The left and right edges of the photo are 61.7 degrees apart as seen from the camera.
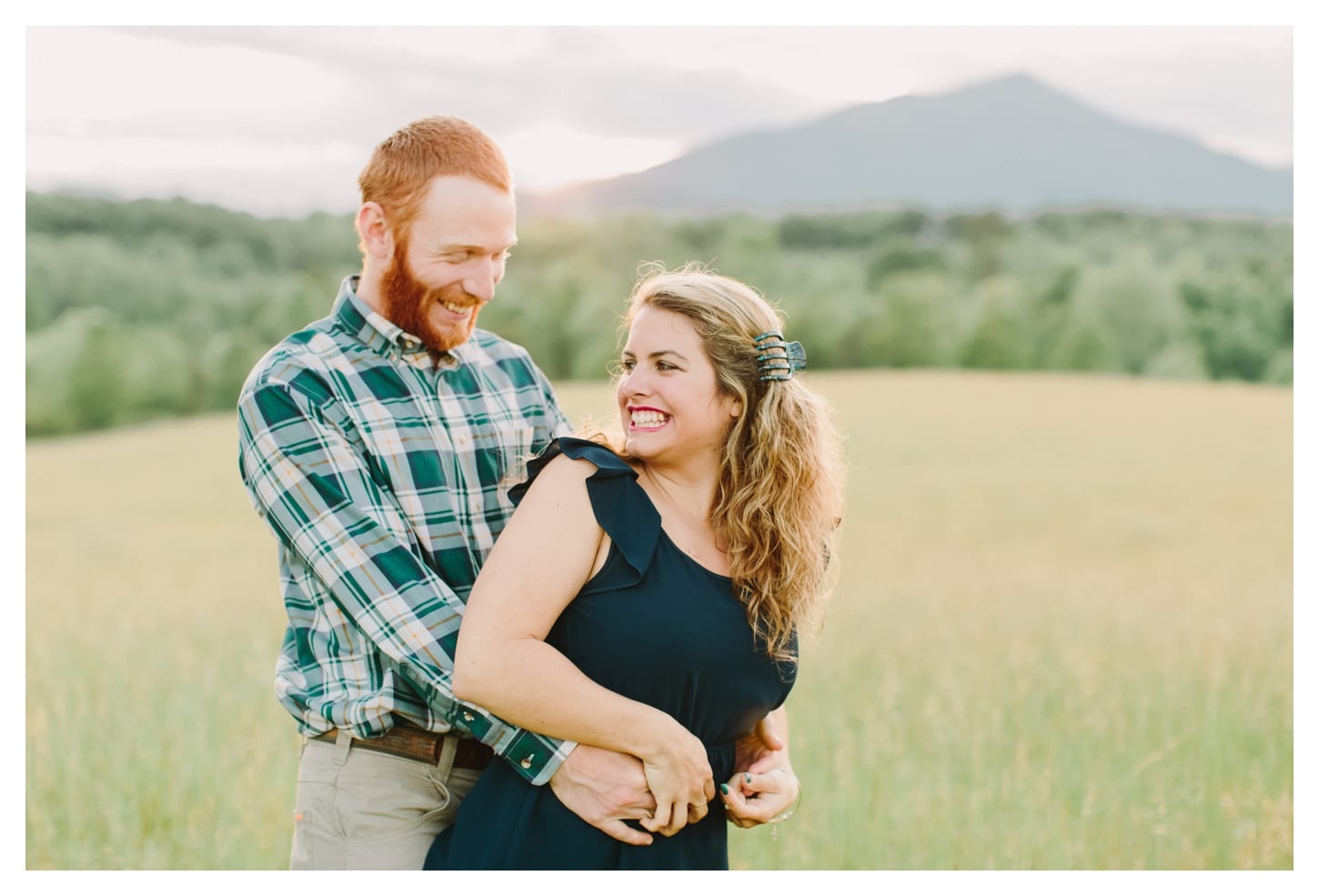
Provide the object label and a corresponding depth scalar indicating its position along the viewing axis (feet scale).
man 8.71
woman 8.30
